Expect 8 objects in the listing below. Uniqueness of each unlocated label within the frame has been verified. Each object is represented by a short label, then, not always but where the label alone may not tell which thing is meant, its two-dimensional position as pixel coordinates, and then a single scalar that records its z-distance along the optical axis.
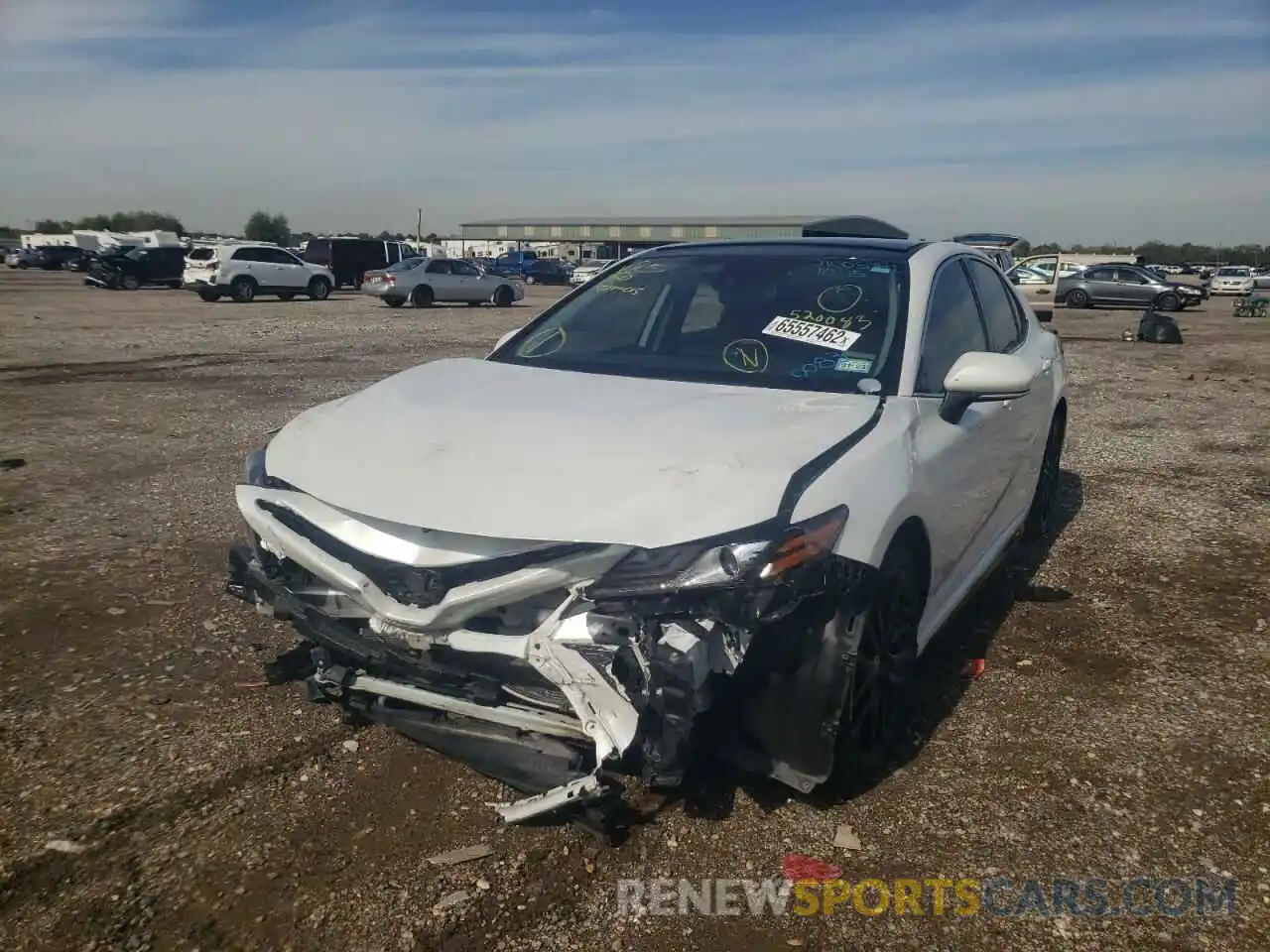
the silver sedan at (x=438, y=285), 27.36
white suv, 26.20
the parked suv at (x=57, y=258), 49.34
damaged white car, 2.37
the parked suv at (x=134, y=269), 32.06
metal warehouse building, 69.38
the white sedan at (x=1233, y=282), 42.91
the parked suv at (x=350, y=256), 35.22
